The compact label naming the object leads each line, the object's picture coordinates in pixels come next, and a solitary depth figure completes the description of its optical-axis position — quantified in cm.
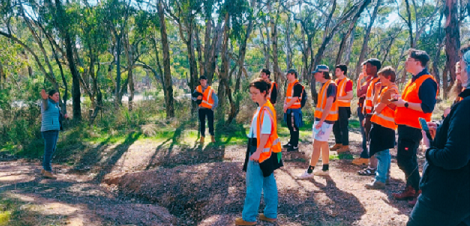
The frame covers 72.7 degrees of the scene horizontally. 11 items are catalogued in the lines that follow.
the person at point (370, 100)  542
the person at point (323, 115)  489
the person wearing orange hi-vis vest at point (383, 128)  438
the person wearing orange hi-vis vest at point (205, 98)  780
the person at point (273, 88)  650
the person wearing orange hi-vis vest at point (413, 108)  374
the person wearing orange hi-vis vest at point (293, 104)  655
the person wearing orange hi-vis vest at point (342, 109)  617
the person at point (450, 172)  184
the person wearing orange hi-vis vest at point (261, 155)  347
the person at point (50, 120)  596
